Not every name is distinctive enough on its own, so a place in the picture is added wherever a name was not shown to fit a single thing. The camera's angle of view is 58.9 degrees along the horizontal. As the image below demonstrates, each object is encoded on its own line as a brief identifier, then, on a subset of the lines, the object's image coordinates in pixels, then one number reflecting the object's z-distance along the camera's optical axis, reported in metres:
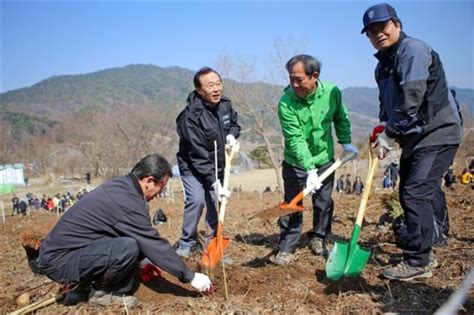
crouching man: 3.01
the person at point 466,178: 17.37
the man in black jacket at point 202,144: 4.30
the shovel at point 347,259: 3.28
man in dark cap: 3.13
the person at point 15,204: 18.00
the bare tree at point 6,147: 52.00
